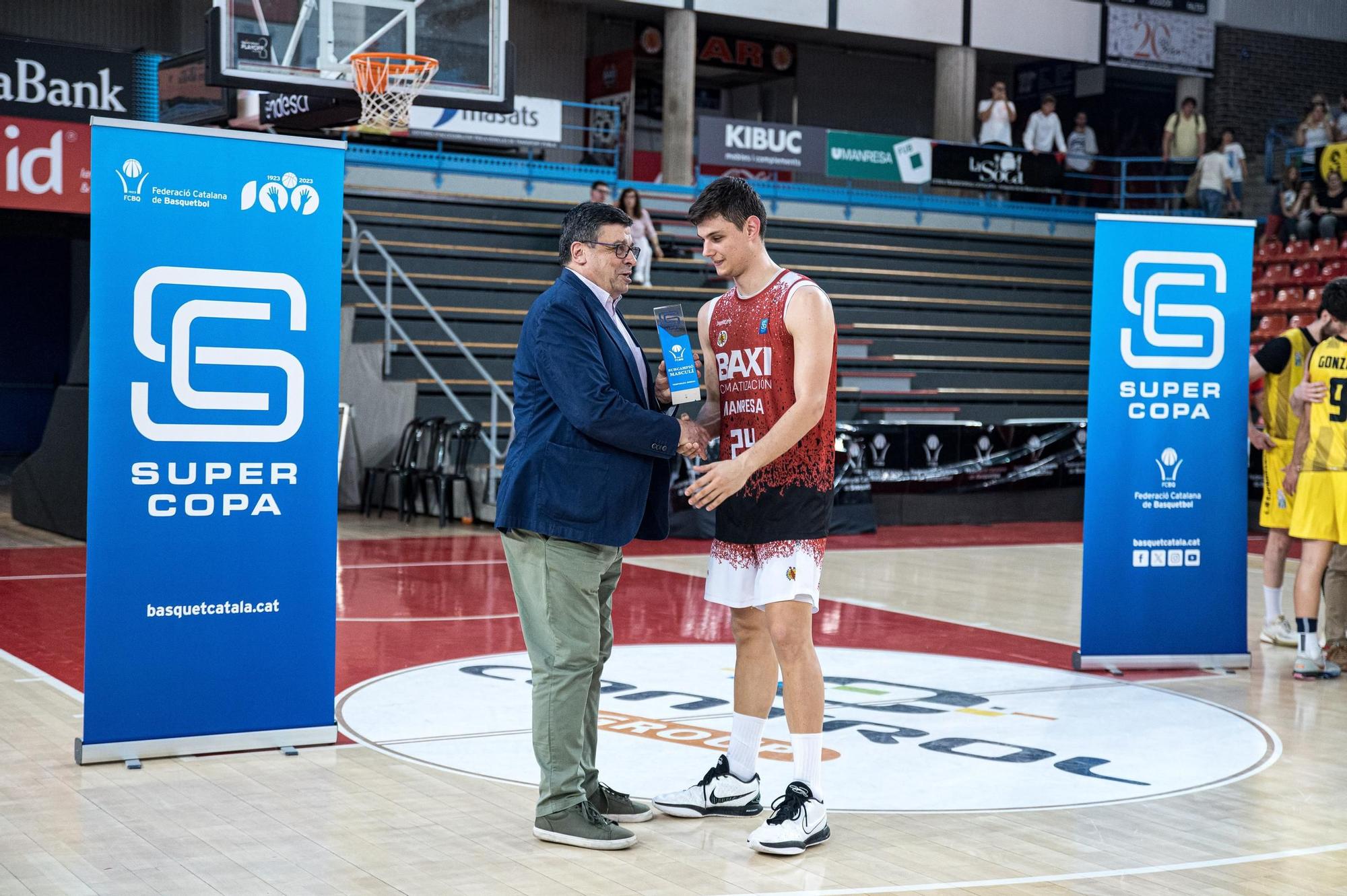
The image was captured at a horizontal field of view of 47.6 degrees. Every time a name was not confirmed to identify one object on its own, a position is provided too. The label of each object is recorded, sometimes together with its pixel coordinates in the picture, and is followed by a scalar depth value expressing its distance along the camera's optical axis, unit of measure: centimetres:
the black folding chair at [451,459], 1299
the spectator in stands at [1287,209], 1908
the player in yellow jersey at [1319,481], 684
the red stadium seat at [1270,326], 1775
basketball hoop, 1002
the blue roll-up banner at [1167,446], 684
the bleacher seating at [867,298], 1608
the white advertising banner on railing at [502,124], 1756
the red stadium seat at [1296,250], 1861
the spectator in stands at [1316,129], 1959
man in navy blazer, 406
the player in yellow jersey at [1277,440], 745
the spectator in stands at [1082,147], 2173
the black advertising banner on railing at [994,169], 2017
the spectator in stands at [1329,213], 1803
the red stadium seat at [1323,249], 1809
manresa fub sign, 1994
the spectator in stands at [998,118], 2106
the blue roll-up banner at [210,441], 483
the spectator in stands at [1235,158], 2022
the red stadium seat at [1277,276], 1872
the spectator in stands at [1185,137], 2156
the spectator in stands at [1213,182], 1983
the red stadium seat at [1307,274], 1827
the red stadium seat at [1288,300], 1811
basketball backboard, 973
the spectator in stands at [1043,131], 2150
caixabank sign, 1251
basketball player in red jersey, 414
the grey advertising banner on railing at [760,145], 1902
